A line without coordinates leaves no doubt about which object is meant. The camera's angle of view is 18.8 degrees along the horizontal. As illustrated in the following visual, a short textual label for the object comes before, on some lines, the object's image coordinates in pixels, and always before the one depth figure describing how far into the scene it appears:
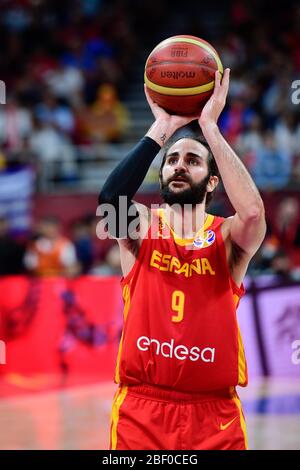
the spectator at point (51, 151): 13.98
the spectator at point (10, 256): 11.51
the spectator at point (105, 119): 14.90
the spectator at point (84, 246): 12.43
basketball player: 4.20
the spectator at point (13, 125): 13.98
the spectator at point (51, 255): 11.94
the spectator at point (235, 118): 13.30
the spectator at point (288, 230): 12.12
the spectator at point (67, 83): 15.20
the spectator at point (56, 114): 14.50
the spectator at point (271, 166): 12.62
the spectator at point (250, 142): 12.52
